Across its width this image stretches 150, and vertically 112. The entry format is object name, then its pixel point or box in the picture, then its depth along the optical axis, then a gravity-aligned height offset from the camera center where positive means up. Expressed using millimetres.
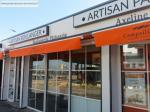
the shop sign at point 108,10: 3479 +1698
